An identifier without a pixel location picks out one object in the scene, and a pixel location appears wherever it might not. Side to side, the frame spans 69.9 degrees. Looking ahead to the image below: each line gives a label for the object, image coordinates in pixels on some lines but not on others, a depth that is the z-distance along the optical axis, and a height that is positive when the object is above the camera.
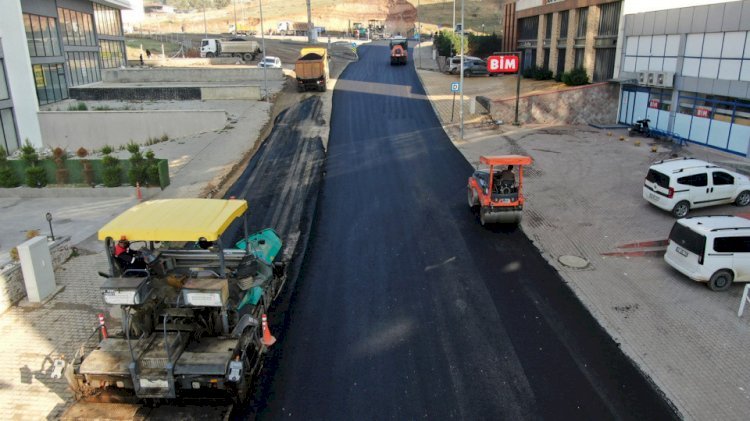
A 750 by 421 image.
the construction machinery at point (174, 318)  9.13 -4.70
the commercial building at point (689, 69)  25.80 -0.76
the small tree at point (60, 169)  23.44 -4.44
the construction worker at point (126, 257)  9.99 -3.50
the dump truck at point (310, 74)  43.34 -1.06
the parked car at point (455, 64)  53.19 -0.55
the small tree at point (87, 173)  23.39 -4.59
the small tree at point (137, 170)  22.91 -4.39
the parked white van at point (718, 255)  14.09 -5.10
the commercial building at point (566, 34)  36.62 +1.79
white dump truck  64.12 +1.44
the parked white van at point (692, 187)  18.97 -4.59
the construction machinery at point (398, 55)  59.12 +0.45
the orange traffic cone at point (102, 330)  10.51 -5.04
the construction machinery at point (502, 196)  18.06 -4.51
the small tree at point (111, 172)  22.94 -4.46
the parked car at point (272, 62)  54.68 -0.09
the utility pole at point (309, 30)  65.65 +3.61
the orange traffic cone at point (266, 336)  11.48 -5.74
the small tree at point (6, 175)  23.36 -4.65
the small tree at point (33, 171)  23.28 -4.43
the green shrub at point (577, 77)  37.06 -1.38
